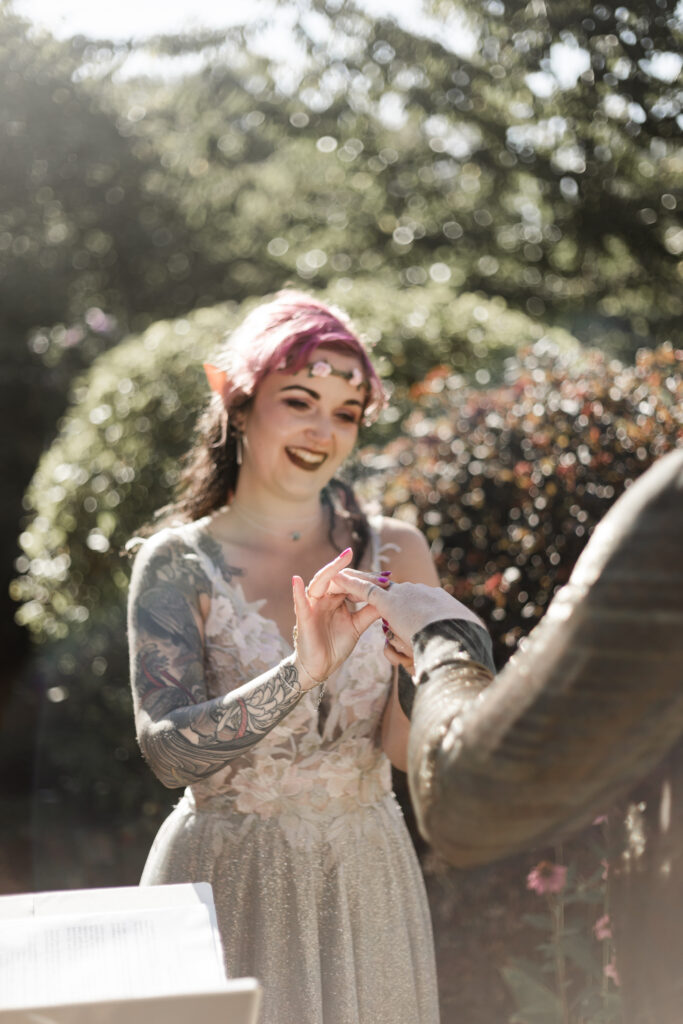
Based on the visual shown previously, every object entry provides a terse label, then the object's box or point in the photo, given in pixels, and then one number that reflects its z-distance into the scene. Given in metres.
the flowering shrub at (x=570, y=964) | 2.57
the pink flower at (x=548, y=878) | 2.86
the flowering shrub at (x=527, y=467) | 3.15
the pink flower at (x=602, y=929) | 2.46
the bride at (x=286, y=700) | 1.90
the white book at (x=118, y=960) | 1.06
